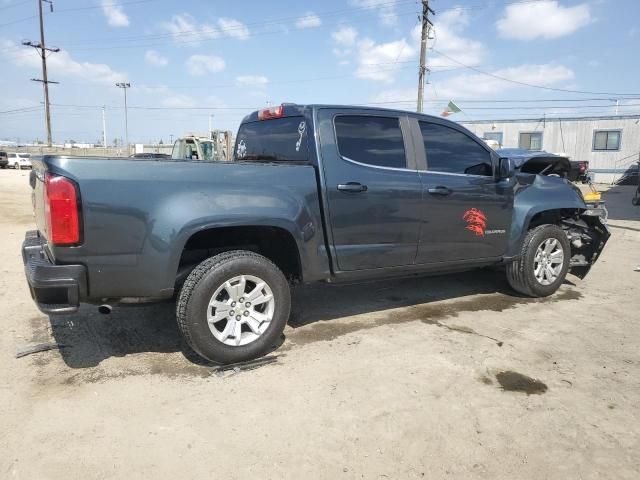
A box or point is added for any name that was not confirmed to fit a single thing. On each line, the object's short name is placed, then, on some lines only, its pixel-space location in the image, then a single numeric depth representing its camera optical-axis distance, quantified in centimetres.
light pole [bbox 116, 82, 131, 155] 6254
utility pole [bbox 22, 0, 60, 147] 3653
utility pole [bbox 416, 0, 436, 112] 2411
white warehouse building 3038
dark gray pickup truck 300
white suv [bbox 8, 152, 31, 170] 4166
